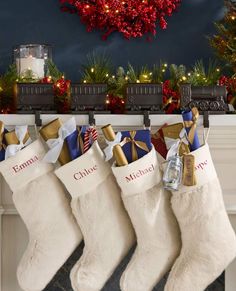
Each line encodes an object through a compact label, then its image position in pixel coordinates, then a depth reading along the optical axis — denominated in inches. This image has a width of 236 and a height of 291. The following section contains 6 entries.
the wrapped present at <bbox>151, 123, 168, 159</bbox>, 88.3
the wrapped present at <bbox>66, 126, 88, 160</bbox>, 86.6
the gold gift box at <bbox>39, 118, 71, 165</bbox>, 86.6
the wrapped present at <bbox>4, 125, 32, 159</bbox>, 86.4
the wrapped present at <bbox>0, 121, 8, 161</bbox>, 87.0
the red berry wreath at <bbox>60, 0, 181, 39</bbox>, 98.0
